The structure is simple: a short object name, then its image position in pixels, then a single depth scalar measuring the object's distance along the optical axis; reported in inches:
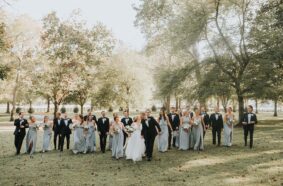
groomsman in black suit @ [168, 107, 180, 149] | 781.9
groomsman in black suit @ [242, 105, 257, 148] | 746.4
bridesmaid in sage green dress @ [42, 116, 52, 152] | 768.9
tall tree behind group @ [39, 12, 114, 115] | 1530.5
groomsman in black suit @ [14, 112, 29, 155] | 727.1
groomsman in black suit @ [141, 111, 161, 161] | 617.9
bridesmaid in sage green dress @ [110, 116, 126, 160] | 658.2
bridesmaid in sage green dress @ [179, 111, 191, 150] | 757.9
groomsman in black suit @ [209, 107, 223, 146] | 815.3
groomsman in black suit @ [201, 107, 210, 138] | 849.1
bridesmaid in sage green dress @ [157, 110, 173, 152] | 726.5
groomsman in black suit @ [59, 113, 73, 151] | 763.4
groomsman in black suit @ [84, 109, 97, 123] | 746.4
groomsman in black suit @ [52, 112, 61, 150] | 774.1
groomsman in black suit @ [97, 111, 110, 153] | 736.3
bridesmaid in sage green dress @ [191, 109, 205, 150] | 746.8
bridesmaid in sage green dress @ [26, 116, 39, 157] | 734.5
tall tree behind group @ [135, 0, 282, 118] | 1385.3
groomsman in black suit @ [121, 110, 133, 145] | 715.9
